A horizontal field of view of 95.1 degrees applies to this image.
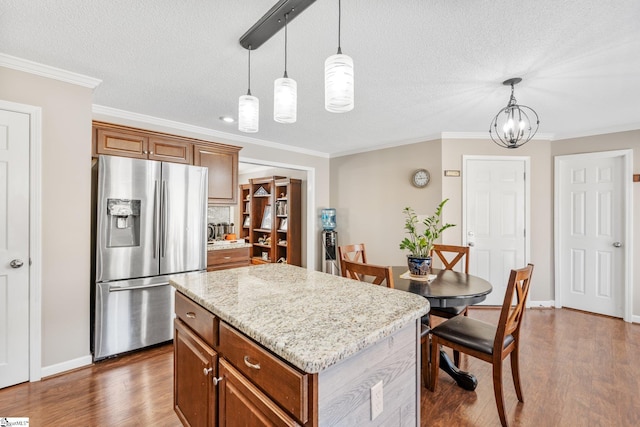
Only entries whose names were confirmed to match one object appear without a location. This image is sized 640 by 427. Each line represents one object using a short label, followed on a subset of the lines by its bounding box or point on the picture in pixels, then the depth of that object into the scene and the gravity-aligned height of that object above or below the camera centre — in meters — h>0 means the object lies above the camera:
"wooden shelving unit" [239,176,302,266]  5.33 -0.08
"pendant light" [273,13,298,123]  1.50 +0.60
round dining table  2.03 -0.55
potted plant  2.47 -0.32
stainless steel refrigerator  2.55 -0.30
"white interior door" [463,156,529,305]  4.02 +0.07
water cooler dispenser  5.19 -0.42
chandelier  2.43 +1.09
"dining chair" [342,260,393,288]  1.87 -0.38
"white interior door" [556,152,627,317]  3.63 -0.22
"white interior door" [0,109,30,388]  2.11 -0.25
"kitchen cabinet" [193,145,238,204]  3.38 +0.53
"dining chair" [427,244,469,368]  2.52 -0.57
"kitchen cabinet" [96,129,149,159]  2.71 +0.68
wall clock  4.18 +0.53
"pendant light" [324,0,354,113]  1.26 +0.59
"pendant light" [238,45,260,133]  1.71 +0.61
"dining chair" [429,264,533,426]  1.80 -0.83
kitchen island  0.87 -0.49
